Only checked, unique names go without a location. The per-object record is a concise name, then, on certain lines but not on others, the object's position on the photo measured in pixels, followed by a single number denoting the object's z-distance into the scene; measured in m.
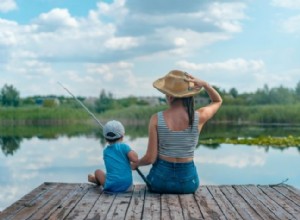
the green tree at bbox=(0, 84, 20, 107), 23.40
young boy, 4.17
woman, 4.09
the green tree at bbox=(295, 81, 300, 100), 22.40
